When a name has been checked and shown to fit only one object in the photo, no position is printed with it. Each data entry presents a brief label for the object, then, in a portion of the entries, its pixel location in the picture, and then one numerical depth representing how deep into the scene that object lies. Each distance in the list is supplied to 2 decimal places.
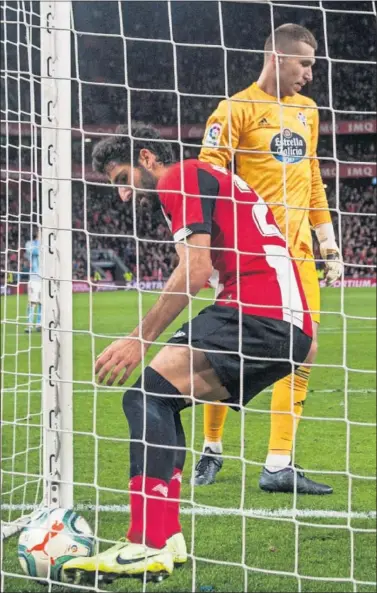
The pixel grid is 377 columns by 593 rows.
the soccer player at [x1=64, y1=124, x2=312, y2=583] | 2.89
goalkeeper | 4.16
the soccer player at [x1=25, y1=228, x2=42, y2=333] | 10.16
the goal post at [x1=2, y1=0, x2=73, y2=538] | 3.35
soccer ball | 2.91
